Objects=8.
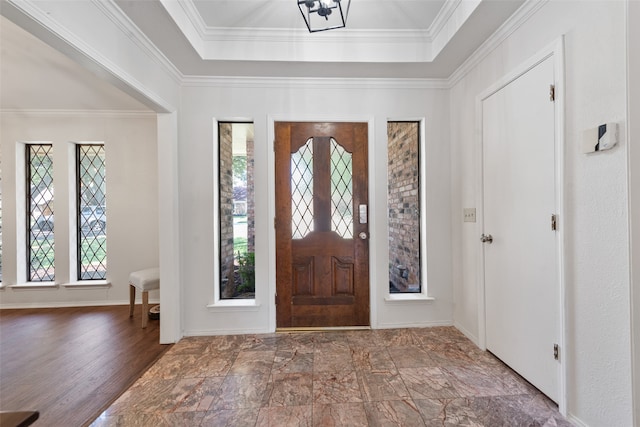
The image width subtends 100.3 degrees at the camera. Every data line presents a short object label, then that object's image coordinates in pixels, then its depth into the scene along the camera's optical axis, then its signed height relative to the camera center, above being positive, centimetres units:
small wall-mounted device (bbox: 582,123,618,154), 121 +34
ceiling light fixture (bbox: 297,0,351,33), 154 +151
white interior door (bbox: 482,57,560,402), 158 -12
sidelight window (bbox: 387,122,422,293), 283 +6
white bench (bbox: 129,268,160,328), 278 -75
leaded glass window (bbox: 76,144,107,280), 356 -2
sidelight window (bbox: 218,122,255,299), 282 +2
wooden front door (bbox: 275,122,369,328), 260 -16
